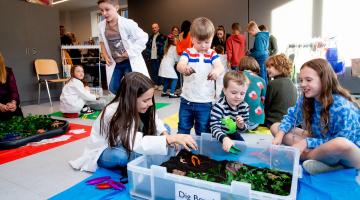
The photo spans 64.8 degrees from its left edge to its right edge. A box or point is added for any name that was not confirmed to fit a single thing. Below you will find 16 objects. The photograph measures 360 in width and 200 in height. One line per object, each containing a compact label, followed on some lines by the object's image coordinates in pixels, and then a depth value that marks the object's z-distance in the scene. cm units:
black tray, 219
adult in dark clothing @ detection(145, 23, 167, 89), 580
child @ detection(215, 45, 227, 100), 214
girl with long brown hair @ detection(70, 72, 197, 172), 139
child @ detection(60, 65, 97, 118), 337
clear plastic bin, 108
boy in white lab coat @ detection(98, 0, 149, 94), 230
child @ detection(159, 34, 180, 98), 509
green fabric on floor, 340
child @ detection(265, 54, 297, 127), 241
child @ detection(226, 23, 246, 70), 454
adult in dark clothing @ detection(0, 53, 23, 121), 272
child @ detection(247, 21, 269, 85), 410
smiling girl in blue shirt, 146
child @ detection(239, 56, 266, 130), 230
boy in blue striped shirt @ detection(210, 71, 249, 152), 177
